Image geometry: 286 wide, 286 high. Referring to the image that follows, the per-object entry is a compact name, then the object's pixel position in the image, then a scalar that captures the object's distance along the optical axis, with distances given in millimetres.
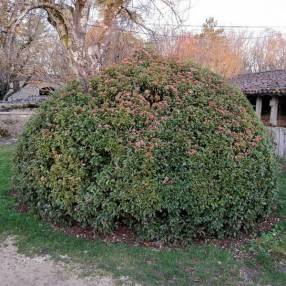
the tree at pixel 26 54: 16344
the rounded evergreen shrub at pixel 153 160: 3504
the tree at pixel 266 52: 28797
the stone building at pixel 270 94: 10323
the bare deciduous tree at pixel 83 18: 10367
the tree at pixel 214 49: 21828
